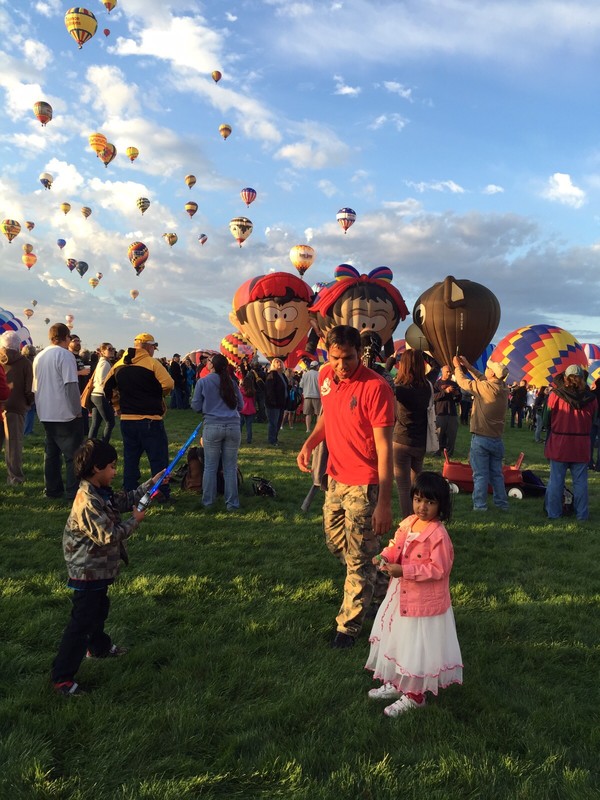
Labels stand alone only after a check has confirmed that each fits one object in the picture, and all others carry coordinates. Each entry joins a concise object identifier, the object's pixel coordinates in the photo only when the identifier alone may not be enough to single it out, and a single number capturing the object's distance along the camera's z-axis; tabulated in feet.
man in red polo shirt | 12.05
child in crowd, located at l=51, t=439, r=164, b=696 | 10.38
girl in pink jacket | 10.13
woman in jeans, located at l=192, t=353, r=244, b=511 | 23.71
